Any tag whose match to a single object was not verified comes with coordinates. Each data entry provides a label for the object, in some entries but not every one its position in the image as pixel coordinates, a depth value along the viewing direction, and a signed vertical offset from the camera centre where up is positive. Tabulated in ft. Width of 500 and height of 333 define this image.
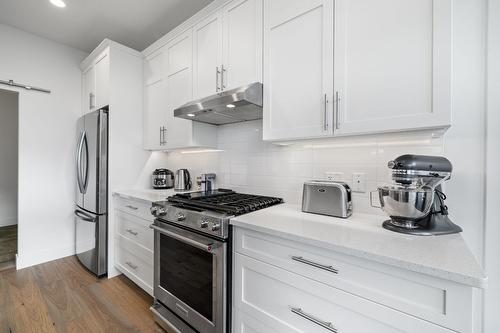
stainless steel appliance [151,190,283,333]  4.28 -2.03
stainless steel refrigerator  7.77 -0.86
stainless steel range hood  4.87 +1.40
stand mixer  3.27 -0.45
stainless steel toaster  4.37 -0.66
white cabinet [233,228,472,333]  2.39 -1.66
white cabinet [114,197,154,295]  6.48 -2.43
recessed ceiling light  6.89 +5.03
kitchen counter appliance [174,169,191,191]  8.18 -0.57
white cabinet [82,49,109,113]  8.14 +3.15
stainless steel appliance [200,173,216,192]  7.40 -0.53
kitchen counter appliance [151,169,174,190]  8.71 -0.56
